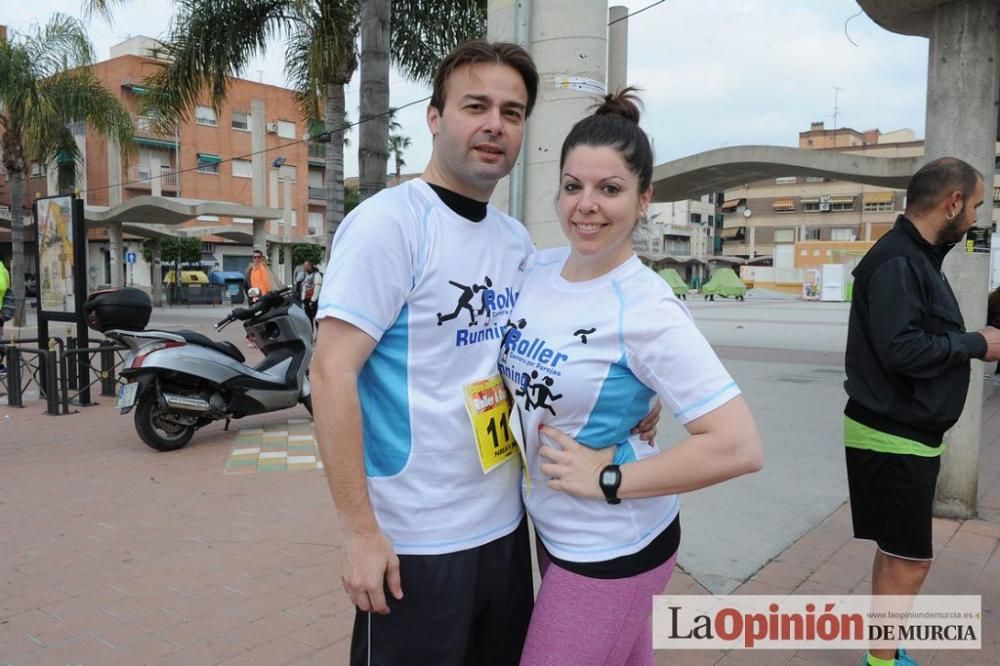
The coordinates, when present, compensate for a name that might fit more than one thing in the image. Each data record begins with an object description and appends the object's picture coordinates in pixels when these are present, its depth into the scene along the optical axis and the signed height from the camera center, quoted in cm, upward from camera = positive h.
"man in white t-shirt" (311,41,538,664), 155 -27
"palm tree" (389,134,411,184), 5348 +882
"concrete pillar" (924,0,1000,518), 440 +84
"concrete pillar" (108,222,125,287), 2586 +79
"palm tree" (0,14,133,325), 1577 +360
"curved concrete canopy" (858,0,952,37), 464 +165
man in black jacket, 252 -32
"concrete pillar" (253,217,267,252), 2467 +123
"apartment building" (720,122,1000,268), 6919 +643
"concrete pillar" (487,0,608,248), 284 +77
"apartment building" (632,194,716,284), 7598 +400
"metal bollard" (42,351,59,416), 786 -124
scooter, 609 -92
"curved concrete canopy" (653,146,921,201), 1219 +175
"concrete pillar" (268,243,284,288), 3506 +67
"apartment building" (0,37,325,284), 4097 +600
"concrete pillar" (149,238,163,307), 2941 -47
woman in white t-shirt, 152 -29
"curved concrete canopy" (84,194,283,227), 2205 +178
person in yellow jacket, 1084 -69
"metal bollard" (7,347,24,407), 829 -121
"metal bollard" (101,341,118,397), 897 -125
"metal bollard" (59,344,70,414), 788 -118
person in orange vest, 1462 -11
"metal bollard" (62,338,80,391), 869 -126
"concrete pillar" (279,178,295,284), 3425 +234
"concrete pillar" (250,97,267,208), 4066 +652
